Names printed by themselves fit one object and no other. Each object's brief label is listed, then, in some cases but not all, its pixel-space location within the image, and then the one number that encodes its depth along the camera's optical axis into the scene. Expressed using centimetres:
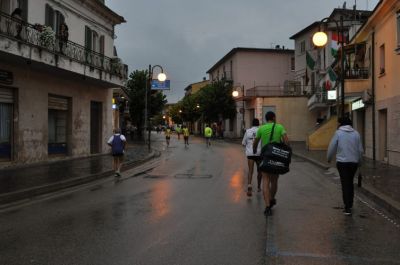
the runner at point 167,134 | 3924
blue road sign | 3192
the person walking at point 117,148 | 1584
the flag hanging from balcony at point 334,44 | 3300
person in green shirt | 890
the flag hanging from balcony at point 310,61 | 4403
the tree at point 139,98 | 5041
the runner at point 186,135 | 3793
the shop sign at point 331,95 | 3134
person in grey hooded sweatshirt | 922
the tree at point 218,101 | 5837
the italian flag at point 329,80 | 3153
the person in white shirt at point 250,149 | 1148
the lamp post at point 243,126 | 5186
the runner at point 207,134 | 3697
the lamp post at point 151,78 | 2995
